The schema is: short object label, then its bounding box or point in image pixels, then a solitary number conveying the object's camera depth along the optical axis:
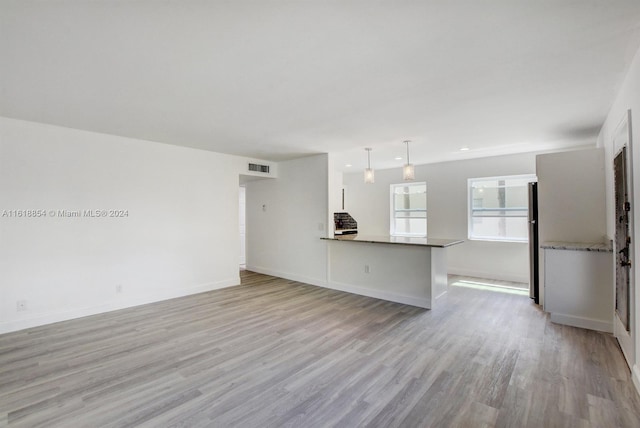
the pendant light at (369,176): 4.90
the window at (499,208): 5.80
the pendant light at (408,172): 4.51
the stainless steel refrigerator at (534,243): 4.42
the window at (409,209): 7.13
